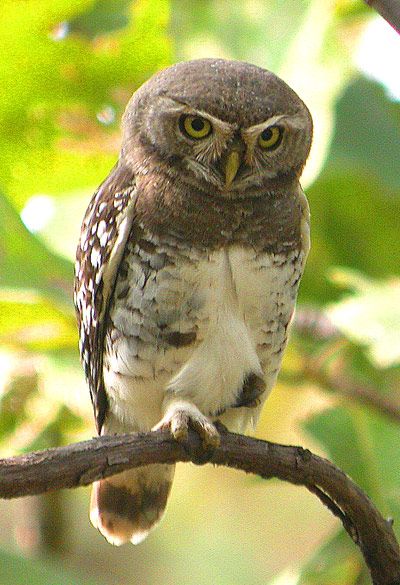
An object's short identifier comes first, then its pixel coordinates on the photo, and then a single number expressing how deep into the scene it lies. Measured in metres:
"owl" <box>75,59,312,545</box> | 6.06
